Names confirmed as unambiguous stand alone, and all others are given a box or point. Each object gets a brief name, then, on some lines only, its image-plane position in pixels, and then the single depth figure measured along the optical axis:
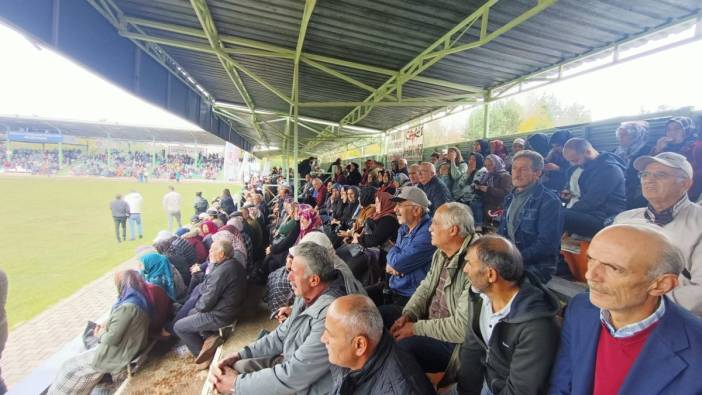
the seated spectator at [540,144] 4.31
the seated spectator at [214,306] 3.26
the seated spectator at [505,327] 1.39
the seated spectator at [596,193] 2.80
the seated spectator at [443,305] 1.97
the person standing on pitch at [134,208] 13.41
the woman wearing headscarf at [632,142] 3.24
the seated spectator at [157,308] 3.45
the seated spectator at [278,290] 3.51
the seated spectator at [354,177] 8.04
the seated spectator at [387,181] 5.22
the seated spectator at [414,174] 4.31
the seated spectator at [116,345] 3.04
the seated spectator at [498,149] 5.31
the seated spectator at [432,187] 4.10
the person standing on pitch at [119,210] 13.13
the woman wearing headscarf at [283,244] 4.85
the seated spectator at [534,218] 2.33
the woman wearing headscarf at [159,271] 3.90
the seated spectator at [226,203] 9.79
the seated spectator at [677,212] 1.54
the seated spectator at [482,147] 5.73
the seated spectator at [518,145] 5.04
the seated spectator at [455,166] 5.25
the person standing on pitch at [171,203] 14.14
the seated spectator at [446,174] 5.33
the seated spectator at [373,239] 3.38
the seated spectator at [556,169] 3.62
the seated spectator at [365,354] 1.45
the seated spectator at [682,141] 2.80
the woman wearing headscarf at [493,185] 4.08
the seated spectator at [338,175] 8.25
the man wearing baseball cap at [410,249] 2.65
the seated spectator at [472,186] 4.51
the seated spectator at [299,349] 1.79
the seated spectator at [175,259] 4.56
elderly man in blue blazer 1.02
